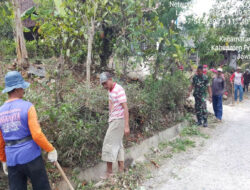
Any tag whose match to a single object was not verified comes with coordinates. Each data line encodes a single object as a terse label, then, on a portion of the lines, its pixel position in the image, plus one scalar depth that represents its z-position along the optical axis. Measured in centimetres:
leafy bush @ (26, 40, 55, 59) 908
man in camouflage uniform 680
